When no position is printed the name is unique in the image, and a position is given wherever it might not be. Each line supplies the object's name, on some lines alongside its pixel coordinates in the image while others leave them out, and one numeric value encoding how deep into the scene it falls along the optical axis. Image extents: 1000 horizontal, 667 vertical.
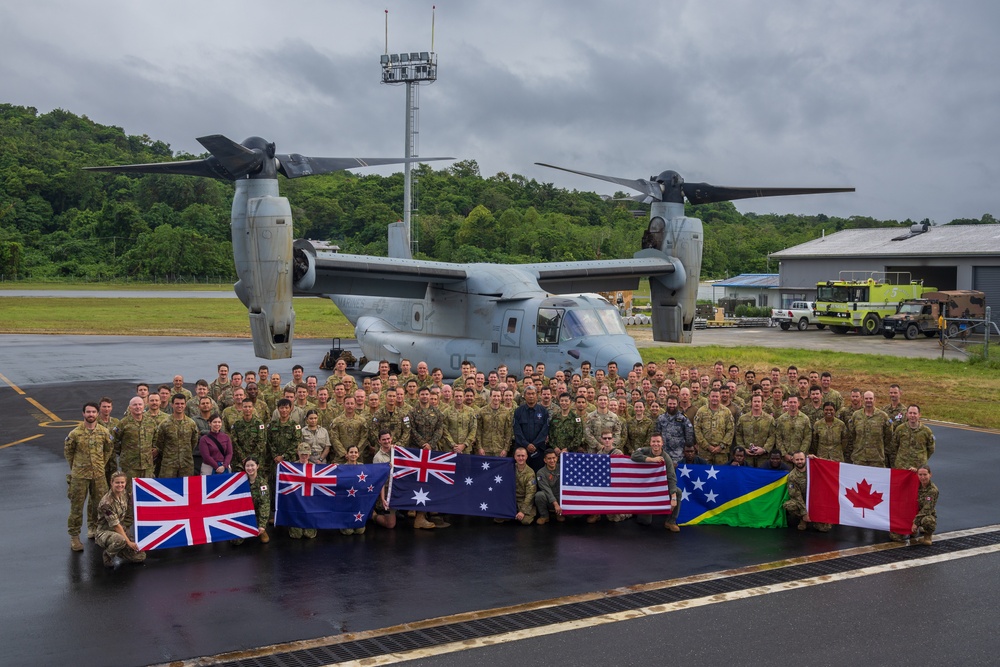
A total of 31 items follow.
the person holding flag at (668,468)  10.65
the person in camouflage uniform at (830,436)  11.05
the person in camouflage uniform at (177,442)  10.19
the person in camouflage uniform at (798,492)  10.63
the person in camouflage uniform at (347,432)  10.88
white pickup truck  46.53
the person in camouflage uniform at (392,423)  11.09
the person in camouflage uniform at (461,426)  11.46
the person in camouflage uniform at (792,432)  10.98
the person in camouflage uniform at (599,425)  11.37
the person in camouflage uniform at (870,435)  10.88
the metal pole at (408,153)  51.19
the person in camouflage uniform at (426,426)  11.31
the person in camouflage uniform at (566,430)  11.38
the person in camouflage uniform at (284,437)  10.62
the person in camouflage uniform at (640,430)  11.45
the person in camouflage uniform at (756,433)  11.18
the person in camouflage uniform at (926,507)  9.98
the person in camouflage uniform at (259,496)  9.91
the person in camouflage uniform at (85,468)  9.59
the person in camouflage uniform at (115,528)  8.98
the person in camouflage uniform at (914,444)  10.58
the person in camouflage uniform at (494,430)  11.65
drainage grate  6.98
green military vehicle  40.56
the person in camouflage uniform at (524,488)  10.84
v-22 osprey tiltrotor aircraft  17.06
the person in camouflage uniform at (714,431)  11.33
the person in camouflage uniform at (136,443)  10.04
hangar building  47.22
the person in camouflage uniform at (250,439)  10.62
